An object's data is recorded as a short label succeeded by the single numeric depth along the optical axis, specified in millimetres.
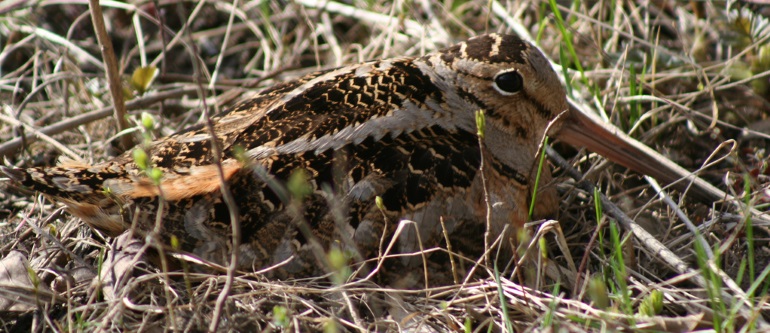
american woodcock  4684
